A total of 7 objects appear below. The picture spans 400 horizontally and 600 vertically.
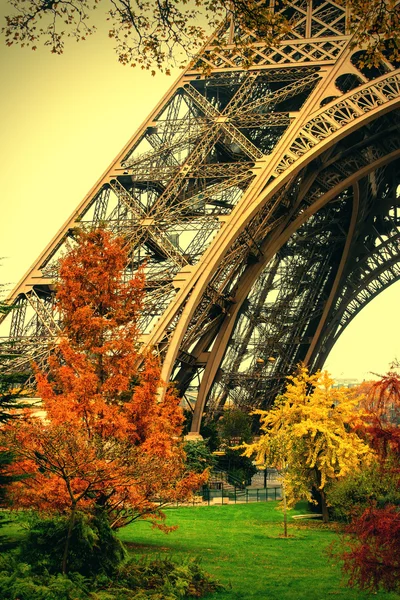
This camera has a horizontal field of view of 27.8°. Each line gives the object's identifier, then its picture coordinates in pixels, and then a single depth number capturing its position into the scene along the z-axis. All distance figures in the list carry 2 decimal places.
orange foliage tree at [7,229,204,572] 13.63
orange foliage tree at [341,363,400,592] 10.87
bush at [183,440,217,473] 30.19
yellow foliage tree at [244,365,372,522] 25.08
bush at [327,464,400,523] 22.91
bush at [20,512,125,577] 12.53
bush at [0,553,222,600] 10.77
